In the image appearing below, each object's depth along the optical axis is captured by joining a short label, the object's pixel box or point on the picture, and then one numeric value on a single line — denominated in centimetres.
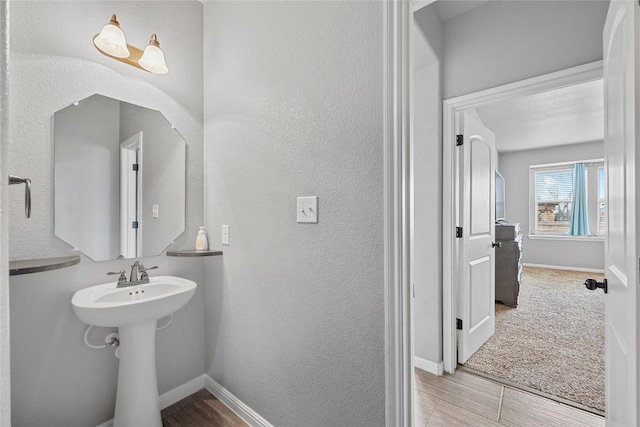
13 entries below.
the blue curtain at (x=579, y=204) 570
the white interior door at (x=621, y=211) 82
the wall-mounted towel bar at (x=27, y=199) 105
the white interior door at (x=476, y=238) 224
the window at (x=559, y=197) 565
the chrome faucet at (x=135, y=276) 153
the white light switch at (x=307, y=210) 132
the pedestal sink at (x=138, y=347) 134
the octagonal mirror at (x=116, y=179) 142
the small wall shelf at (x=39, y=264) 108
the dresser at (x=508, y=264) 368
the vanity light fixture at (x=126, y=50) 139
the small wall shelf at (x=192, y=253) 172
